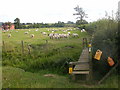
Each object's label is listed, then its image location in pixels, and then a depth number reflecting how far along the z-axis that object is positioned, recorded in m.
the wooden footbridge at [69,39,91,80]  3.97
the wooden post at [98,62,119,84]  3.72
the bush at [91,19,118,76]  4.00
